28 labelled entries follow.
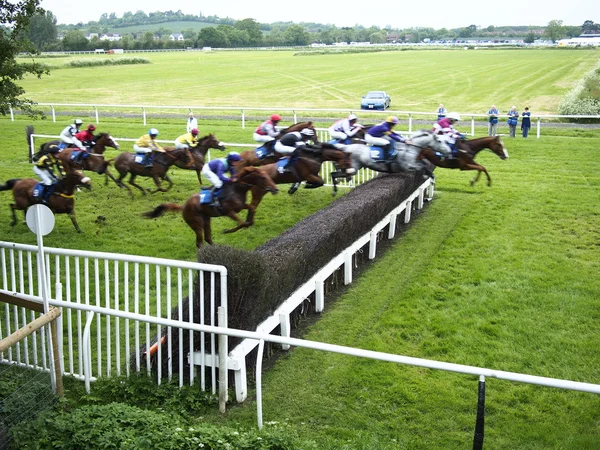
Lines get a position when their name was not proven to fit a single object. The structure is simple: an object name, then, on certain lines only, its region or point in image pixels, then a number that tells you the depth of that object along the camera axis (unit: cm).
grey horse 1107
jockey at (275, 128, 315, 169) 1109
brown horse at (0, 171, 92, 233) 1043
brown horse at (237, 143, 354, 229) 1077
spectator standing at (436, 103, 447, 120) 1927
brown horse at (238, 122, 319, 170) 1198
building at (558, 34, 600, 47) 9108
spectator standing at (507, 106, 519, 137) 2016
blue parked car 2959
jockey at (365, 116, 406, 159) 1120
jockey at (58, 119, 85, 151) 1393
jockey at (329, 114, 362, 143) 1200
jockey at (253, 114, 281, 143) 1246
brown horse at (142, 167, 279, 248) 913
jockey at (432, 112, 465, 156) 1102
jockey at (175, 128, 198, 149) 1314
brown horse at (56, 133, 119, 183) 1325
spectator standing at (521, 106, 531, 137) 2030
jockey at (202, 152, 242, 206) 901
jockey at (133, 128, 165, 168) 1295
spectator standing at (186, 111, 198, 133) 1684
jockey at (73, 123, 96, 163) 1432
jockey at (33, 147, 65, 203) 1051
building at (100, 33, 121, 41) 15769
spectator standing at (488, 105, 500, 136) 2052
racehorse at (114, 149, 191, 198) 1303
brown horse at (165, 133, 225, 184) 1317
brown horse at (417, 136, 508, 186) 1102
